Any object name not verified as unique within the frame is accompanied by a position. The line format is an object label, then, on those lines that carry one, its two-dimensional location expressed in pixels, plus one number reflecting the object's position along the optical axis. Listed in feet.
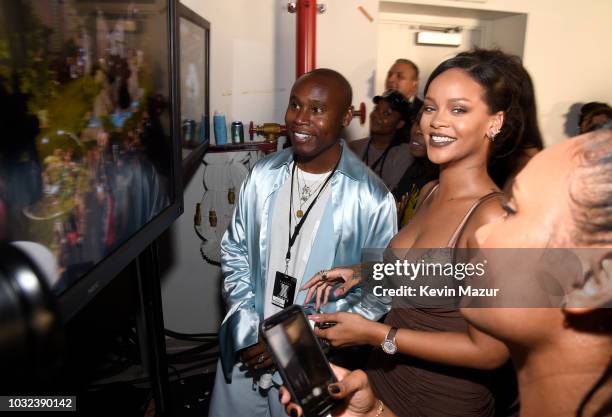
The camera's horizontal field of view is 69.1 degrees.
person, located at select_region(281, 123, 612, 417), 1.92
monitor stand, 6.37
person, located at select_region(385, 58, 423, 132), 11.75
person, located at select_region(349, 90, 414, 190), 9.53
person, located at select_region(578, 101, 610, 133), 12.78
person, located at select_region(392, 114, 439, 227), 7.91
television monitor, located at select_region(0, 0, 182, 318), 2.68
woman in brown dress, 4.13
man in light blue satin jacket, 5.83
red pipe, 9.68
